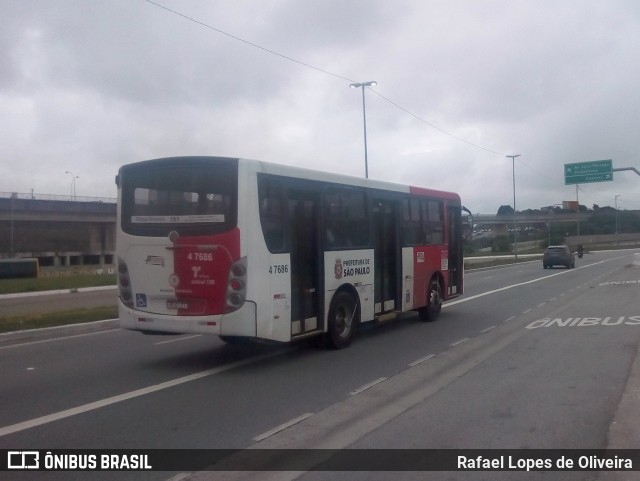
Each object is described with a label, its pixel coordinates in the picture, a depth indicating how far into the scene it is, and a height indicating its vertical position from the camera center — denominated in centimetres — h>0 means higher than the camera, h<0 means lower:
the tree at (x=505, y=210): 12262 +585
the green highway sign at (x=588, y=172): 4281 +420
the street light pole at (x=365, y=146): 3775 +523
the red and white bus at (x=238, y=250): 1029 -2
